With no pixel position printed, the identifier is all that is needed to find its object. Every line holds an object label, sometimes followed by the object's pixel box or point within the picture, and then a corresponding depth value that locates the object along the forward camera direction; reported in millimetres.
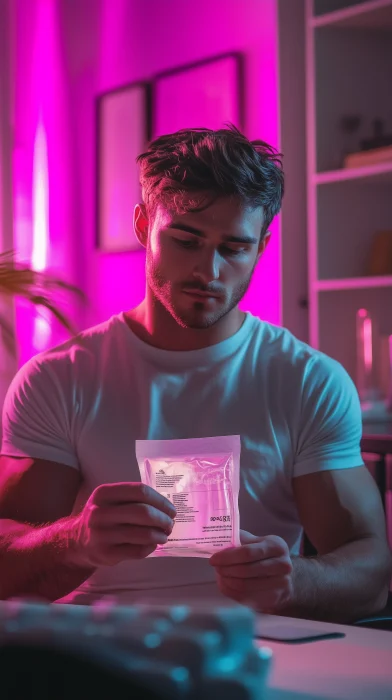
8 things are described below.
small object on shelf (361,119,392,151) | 2547
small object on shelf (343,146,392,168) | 2525
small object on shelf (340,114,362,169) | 2676
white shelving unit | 2650
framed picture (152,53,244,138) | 3094
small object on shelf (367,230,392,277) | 2629
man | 1275
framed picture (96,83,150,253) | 3543
